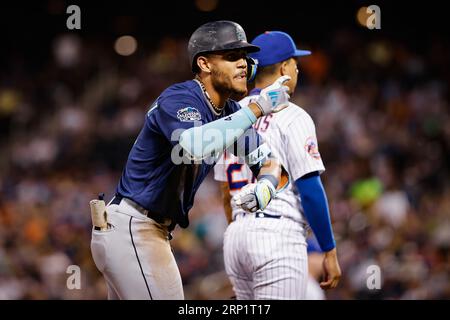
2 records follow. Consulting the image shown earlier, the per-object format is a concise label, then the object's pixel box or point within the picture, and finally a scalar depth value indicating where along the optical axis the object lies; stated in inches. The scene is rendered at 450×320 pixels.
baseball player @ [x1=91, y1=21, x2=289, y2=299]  296.5
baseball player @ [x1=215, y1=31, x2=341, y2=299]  354.3
